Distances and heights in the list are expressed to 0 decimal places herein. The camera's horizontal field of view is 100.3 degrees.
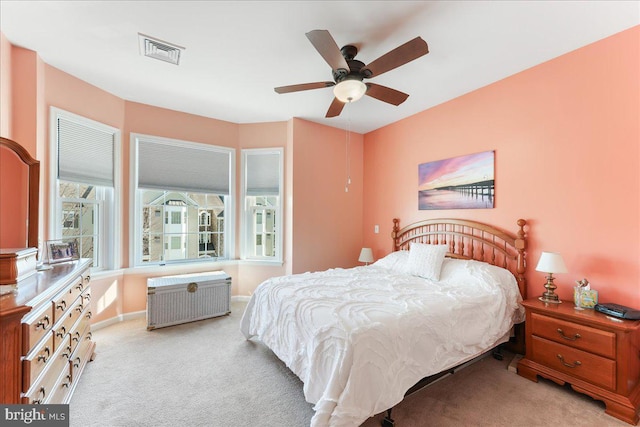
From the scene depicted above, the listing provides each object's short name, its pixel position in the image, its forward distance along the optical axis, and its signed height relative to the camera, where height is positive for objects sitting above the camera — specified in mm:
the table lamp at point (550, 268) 2230 -445
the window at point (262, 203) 4301 +222
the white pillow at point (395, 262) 3353 -598
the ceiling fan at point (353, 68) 1823 +1158
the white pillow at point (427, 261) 2908 -505
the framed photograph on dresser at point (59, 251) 2246 -293
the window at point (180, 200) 3693 +257
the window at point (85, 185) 2869 +385
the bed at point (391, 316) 1552 -739
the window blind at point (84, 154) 2910 +746
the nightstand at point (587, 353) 1851 -1049
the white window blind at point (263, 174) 4312 +690
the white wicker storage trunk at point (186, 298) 3246 -1044
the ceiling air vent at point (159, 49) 2289 +1518
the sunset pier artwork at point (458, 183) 3053 +414
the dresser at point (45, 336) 1202 -659
